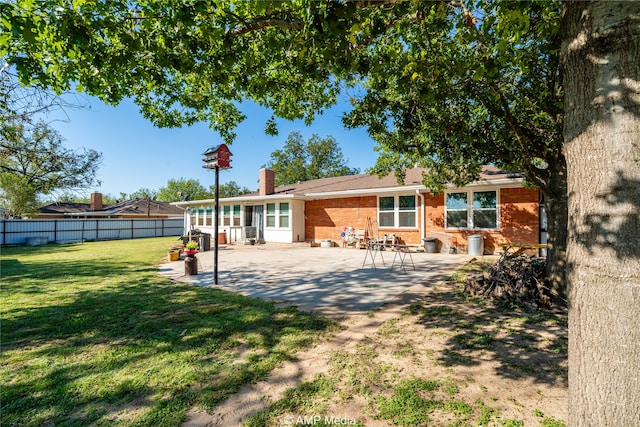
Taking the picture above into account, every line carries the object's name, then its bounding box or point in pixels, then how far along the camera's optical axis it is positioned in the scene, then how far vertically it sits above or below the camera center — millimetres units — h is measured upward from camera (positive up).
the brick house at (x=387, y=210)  11234 +604
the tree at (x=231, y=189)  59359 +7022
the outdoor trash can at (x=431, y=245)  12602 -985
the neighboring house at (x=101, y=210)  33781 +1435
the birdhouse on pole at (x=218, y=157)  7234 +1635
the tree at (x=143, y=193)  79450 +8200
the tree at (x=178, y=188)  67812 +7925
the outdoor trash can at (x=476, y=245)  11422 -890
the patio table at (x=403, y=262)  8955 -1388
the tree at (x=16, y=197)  24161 +2145
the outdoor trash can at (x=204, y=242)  14523 -1002
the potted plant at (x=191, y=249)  8289 -815
